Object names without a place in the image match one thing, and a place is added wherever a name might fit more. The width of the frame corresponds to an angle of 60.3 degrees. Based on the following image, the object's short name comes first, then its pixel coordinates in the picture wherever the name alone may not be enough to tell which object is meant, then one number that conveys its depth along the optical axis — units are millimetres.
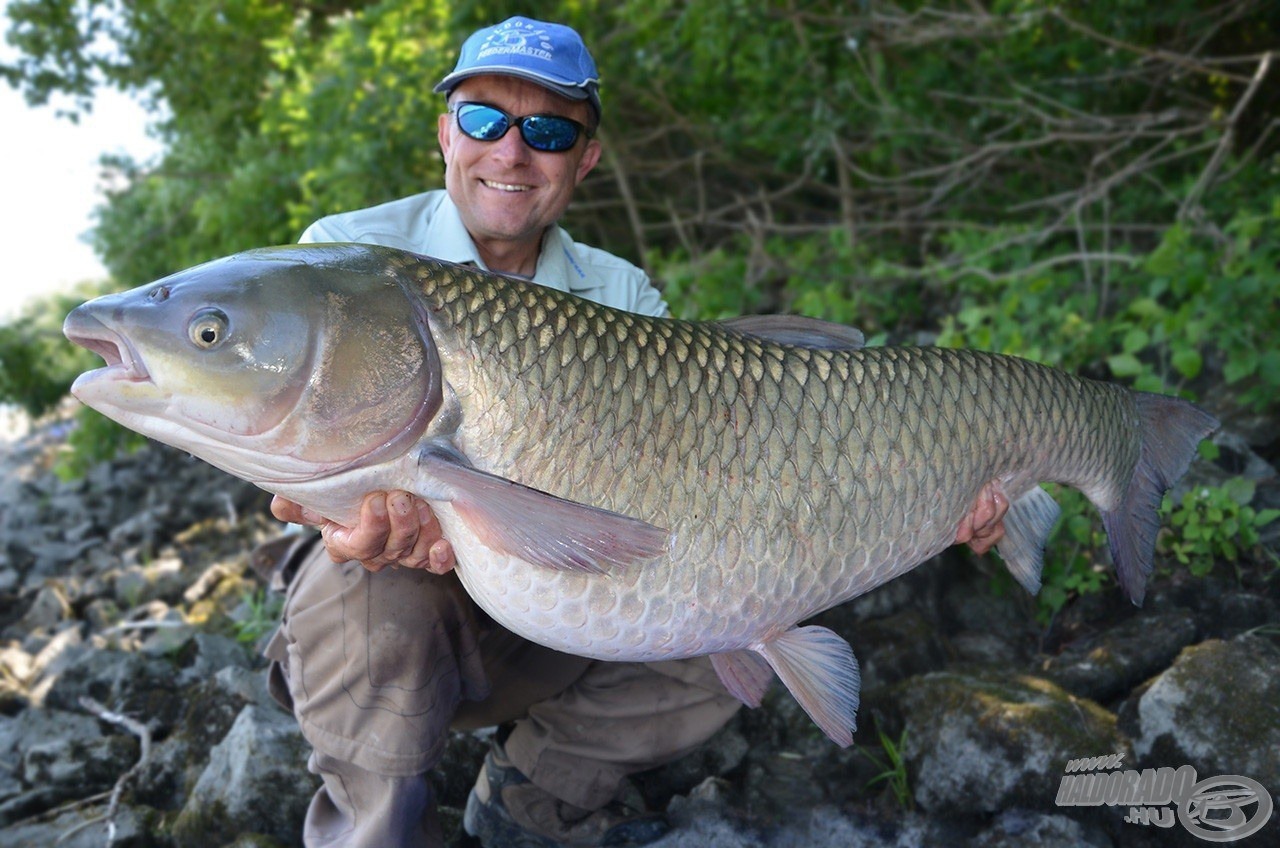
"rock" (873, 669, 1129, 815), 2244
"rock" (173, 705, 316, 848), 2412
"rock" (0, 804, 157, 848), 2508
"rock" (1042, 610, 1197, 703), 2561
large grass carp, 1620
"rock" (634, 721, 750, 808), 2623
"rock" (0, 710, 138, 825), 2721
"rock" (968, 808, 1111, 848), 2102
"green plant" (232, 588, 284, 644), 3543
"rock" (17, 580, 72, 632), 4102
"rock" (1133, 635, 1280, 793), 2135
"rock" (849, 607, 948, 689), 2799
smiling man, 2039
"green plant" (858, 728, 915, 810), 2371
